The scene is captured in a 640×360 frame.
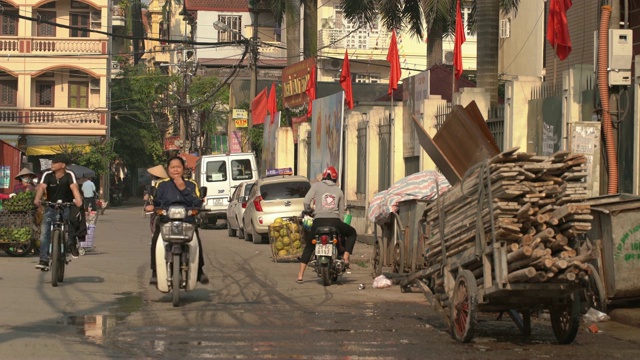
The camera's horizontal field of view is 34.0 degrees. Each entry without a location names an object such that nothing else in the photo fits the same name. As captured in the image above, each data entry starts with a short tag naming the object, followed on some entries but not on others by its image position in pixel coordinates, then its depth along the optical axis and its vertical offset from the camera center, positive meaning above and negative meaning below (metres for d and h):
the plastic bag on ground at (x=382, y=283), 14.98 -1.42
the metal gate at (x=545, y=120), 16.34 +1.05
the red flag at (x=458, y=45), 22.27 +2.98
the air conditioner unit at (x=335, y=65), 60.10 +6.83
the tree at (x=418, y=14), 32.56 +5.50
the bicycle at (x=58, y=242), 14.12 -0.83
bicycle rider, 14.69 -0.19
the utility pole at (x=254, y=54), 42.41 +5.23
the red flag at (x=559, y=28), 17.31 +2.63
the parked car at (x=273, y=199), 25.56 -0.40
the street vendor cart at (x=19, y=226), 19.72 -0.87
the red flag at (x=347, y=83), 29.84 +2.89
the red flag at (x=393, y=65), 25.72 +2.97
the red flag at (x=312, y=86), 34.96 +3.28
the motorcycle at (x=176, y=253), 12.20 -0.84
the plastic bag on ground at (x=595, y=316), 11.73 -1.46
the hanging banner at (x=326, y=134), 29.20 +1.49
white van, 35.09 +0.25
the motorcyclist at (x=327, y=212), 15.65 -0.43
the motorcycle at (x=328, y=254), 15.20 -1.04
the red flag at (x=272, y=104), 42.42 +3.21
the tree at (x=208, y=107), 68.69 +5.05
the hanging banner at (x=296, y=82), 35.84 +3.70
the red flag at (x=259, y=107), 43.66 +3.16
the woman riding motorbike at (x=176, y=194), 12.62 -0.15
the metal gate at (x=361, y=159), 27.62 +0.67
